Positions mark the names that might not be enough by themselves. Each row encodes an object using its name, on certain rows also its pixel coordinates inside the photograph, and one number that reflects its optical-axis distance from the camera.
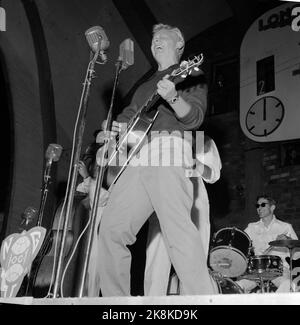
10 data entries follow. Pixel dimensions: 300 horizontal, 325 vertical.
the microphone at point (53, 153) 3.31
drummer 3.24
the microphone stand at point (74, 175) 1.98
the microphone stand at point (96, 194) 2.00
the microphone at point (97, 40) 2.42
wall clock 3.82
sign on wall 3.73
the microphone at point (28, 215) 3.64
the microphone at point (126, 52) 2.44
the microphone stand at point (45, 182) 3.25
